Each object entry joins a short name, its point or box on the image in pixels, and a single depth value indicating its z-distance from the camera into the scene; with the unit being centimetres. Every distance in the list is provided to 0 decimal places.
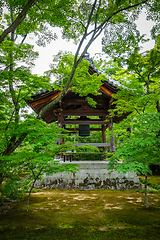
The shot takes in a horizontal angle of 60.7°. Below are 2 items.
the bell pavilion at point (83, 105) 740
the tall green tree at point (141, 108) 301
